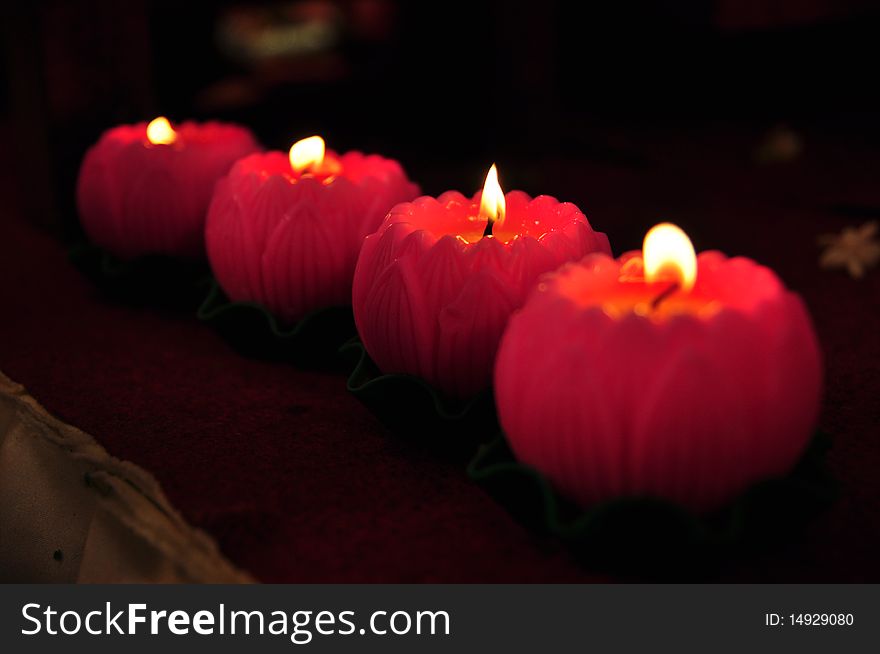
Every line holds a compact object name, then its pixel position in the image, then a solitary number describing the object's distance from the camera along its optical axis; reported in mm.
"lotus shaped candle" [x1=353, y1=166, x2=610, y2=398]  432
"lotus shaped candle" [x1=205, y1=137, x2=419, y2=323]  490
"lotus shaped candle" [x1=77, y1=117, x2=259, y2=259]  547
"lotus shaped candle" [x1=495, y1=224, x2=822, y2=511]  376
